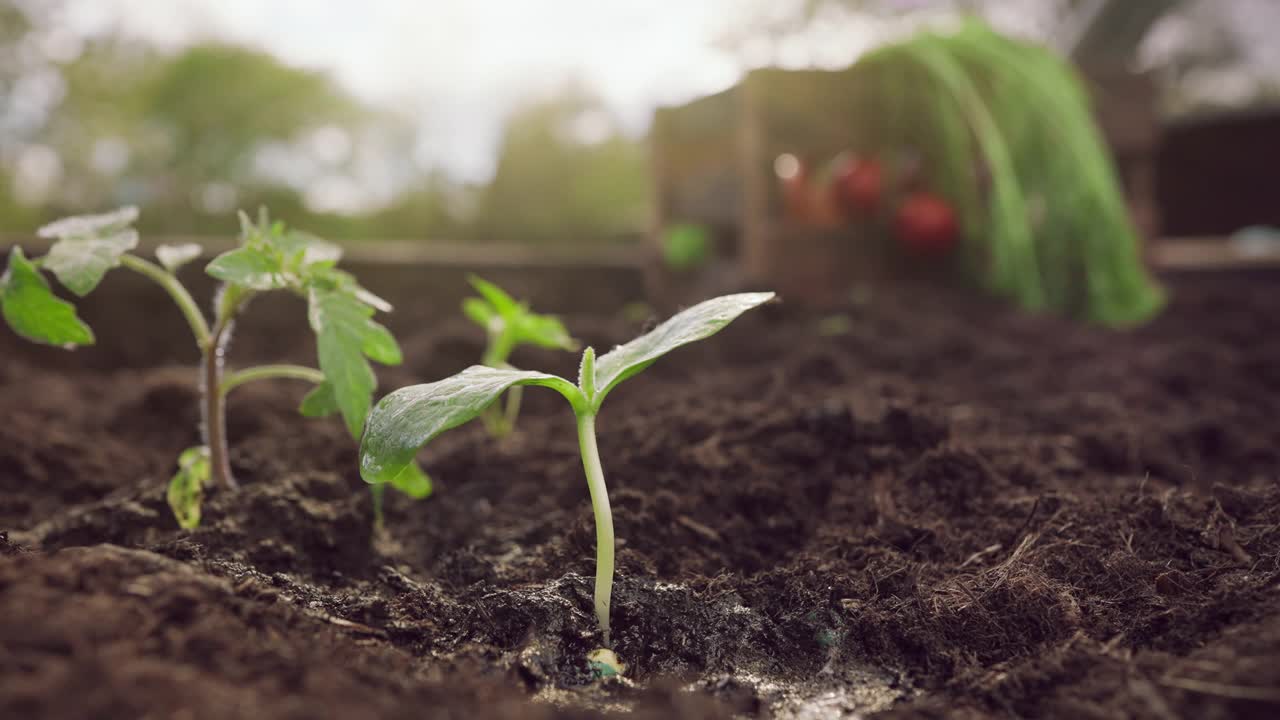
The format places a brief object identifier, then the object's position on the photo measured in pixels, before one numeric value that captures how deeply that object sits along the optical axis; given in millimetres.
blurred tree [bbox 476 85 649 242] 8359
